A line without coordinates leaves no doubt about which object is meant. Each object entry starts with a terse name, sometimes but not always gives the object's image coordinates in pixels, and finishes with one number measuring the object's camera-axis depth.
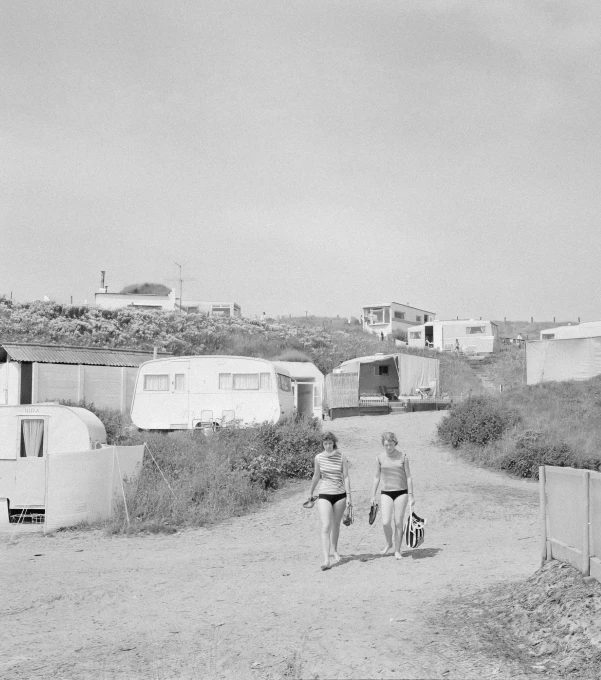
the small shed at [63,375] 25.38
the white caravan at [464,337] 51.19
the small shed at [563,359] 29.95
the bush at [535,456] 16.61
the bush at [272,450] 16.14
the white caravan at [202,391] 20.25
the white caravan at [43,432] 14.73
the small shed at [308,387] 27.47
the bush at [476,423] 19.05
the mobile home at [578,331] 40.75
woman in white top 9.05
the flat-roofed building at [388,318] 58.69
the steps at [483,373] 35.25
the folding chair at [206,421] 20.06
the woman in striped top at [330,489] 8.83
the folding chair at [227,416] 20.05
